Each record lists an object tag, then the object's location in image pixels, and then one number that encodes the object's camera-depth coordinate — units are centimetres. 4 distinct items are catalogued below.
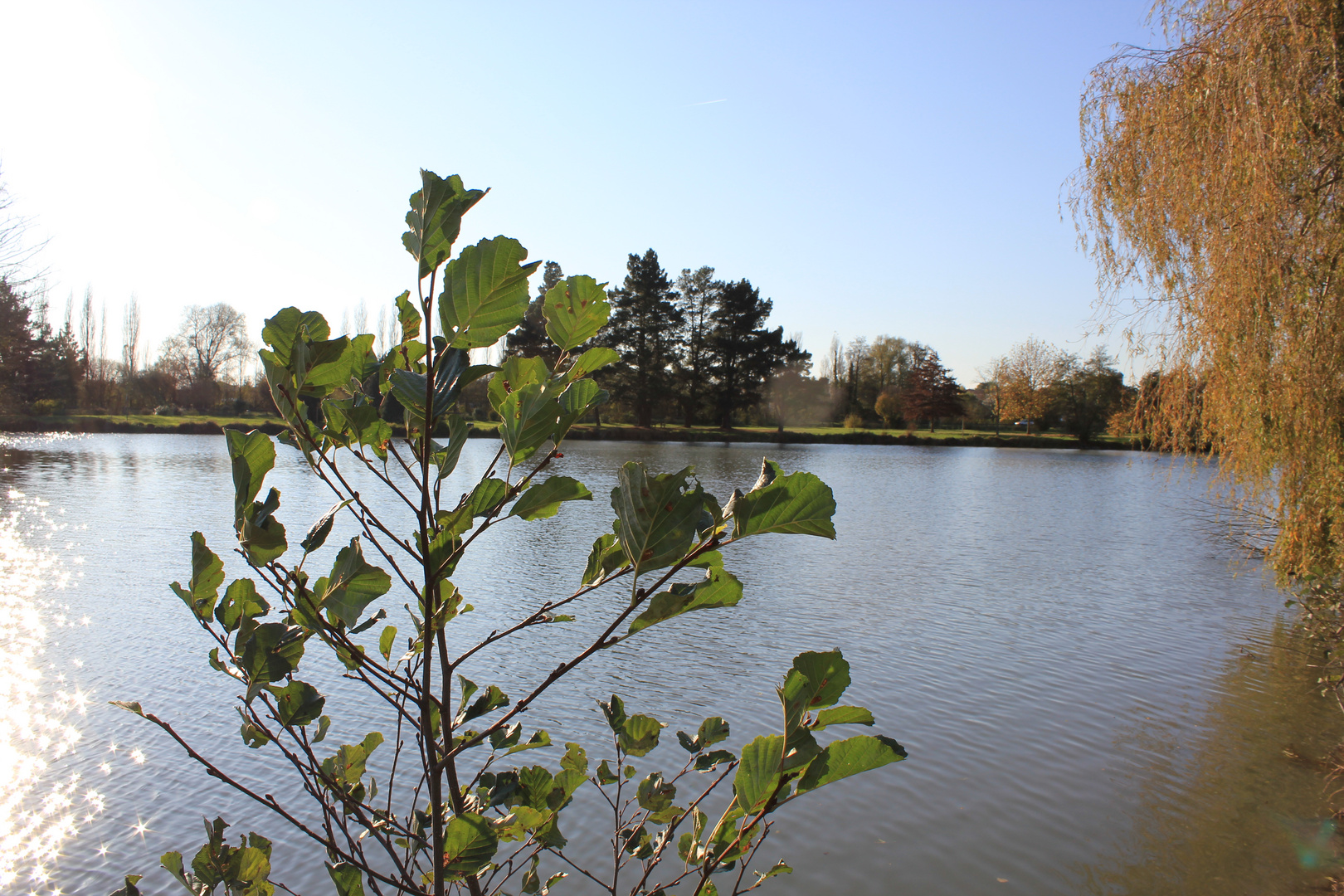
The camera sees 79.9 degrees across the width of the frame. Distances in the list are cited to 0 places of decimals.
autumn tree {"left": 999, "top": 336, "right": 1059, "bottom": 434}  6022
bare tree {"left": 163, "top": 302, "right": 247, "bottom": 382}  5891
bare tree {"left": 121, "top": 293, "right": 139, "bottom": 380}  6359
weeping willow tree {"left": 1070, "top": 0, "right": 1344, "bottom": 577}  581
